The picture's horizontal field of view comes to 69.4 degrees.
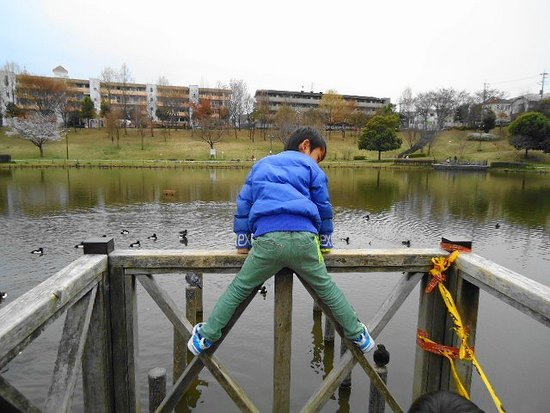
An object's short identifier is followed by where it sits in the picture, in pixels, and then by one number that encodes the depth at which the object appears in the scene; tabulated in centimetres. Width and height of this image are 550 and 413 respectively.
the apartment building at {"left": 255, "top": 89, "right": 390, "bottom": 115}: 10664
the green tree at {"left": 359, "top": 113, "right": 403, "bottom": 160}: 6712
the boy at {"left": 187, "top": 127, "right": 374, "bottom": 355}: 311
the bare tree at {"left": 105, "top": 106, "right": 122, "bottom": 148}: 7200
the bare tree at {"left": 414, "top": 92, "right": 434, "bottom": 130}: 9462
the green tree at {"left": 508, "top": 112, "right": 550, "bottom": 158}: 6216
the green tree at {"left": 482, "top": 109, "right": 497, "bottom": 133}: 8344
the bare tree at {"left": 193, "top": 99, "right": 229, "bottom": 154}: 7631
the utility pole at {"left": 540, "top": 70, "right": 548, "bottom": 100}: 11253
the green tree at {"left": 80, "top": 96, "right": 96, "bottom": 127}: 7994
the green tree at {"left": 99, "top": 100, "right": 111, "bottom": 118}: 8160
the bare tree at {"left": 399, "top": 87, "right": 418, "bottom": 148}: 8601
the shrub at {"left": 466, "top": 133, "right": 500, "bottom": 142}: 7988
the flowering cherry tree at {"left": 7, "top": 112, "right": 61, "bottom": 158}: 6041
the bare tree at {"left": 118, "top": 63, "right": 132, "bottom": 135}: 8148
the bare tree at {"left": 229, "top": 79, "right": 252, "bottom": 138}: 9444
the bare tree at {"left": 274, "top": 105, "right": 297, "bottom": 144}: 7244
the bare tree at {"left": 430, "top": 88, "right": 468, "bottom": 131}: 9100
